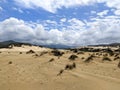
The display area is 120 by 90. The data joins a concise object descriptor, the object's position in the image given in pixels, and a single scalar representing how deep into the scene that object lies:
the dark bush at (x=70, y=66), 6.57
